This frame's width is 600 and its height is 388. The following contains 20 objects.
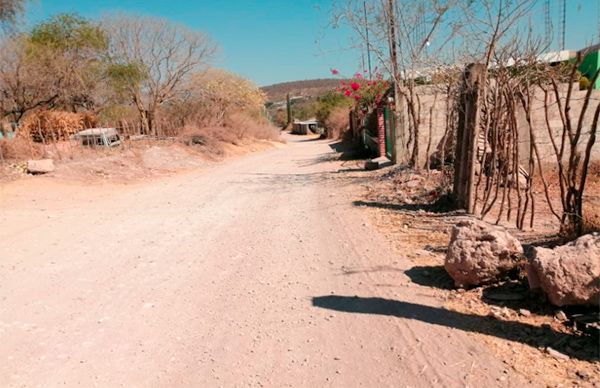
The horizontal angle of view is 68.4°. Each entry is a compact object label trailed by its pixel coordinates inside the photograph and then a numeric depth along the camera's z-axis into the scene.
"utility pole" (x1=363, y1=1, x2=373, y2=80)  10.99
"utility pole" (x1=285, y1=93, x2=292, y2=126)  62.63
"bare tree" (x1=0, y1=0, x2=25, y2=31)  13.20
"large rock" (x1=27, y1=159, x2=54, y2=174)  11.88
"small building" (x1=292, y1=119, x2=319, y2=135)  50.69
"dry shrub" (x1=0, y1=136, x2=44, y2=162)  13.03
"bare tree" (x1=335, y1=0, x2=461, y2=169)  10.18
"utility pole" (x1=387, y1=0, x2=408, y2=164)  10.62
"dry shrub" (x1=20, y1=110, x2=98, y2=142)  16.29
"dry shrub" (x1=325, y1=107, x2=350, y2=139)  31.00
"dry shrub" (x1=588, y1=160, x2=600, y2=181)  8.13
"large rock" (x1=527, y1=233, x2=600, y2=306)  2.97
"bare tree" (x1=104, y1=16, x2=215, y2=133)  21.36
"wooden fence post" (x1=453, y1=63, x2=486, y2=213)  6.16
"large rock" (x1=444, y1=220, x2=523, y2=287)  3.73
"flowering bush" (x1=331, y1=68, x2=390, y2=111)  15.11
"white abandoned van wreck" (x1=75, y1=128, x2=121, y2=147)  15.58
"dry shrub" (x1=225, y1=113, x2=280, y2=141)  27.28
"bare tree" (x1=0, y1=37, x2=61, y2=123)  17.55
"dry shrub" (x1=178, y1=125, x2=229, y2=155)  20.30
